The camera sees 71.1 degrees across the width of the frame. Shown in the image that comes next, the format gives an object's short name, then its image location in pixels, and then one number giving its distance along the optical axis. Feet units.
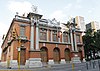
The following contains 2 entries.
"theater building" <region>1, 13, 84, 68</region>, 50.77
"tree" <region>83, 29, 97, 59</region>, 73.78
